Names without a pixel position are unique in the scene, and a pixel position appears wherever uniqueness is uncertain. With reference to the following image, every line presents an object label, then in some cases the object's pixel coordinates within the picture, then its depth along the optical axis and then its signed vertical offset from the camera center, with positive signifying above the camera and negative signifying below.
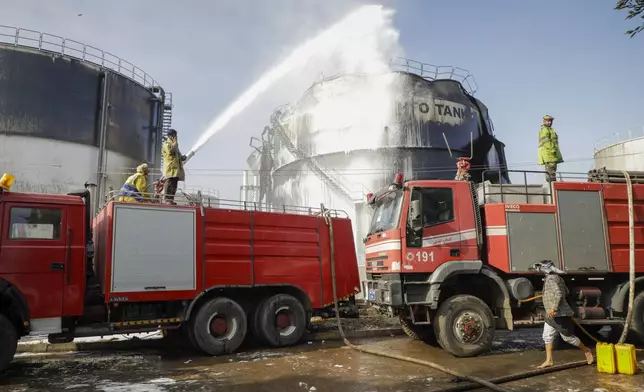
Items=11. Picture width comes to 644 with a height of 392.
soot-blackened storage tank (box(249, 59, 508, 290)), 23.09 +6.42
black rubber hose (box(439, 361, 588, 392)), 5.80 -1.67
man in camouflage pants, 7.22 -0.85
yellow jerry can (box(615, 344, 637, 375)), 6.61 -1.50
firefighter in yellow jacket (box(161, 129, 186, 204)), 9.55 +2.13
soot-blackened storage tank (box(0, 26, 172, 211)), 19.31 +6.49
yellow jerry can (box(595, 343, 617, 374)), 6.75 -1.53
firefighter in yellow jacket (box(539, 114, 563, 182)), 9.47 +2.28
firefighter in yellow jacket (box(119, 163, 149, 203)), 8.33 +1.53
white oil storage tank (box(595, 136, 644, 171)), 28.81 +6.52
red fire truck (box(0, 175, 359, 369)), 7.04 -0.09
